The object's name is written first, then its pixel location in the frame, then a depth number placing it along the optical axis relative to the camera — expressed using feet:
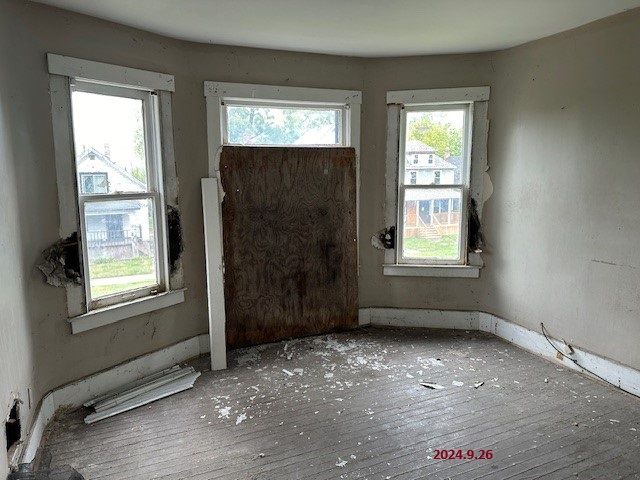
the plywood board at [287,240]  11.44
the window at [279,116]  10.98
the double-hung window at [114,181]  8.57
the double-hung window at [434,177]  12.14
